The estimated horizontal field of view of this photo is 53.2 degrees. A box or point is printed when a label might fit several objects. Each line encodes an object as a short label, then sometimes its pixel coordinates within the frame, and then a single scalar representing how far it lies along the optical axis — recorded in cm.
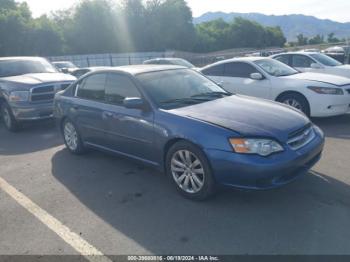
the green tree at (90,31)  5916
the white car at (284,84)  736
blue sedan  379
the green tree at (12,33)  4369
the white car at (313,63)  999
